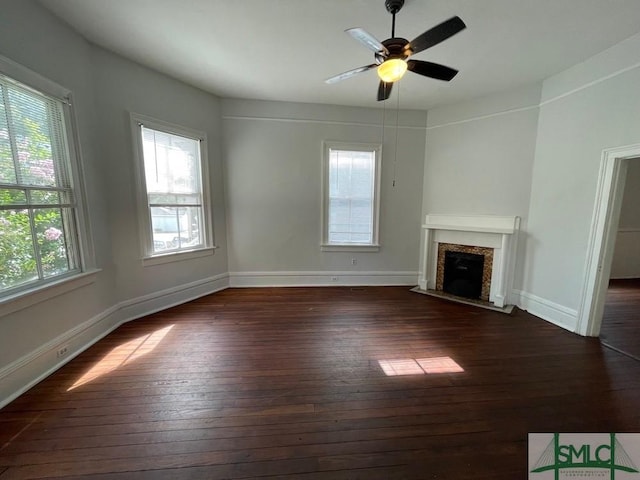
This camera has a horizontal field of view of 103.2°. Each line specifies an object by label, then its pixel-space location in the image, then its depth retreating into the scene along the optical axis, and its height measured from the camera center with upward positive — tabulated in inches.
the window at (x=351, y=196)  169.2 +5.7
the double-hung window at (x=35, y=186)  74.1 +5.9
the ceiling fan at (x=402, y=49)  65.9 +44.3
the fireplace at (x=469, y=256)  142.3 -31.6
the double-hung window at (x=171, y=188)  124.8 +8.4
